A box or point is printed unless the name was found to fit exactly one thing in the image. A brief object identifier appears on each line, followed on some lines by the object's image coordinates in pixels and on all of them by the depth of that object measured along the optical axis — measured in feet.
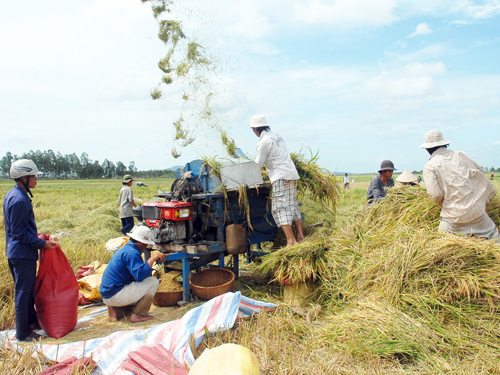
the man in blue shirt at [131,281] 14.02
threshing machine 15.80
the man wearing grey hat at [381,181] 18.72
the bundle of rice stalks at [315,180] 17.93
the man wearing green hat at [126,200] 28.02
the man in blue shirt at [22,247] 12.87
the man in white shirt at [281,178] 16.14
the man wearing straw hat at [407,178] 18.57
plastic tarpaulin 10.21
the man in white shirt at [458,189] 12.19
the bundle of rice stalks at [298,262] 13.85
